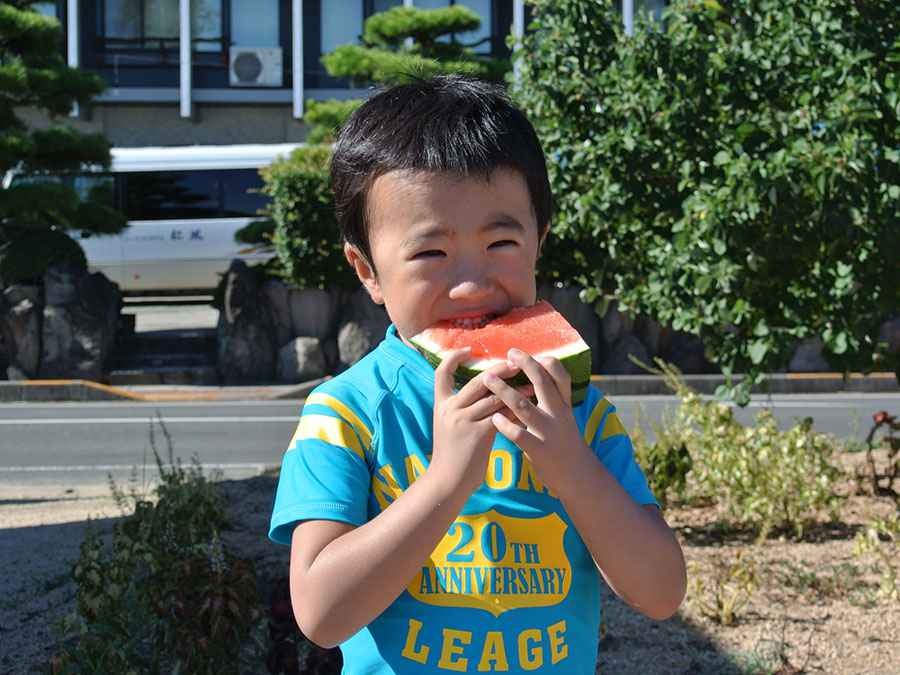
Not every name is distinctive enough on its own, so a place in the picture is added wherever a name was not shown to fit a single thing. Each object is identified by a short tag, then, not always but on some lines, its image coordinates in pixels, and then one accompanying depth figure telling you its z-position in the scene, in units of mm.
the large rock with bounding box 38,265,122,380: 15250
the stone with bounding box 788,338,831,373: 15734
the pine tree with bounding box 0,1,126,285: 15312
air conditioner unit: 28969
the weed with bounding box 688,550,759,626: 4383
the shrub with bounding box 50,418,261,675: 3588
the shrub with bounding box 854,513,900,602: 4562
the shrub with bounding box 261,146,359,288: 15070
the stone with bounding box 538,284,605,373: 15328
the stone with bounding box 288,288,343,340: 15578
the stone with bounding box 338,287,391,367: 15391
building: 28969
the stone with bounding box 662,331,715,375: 15773
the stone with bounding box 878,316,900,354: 15216
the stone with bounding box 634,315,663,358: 15680
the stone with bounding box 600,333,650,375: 15336
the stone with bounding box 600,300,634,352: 15477
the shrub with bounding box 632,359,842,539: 5633
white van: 20141
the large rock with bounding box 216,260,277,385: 15445
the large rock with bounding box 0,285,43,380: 15203
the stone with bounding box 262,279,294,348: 15664
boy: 1587
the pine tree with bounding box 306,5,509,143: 17891
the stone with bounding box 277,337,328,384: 15336
